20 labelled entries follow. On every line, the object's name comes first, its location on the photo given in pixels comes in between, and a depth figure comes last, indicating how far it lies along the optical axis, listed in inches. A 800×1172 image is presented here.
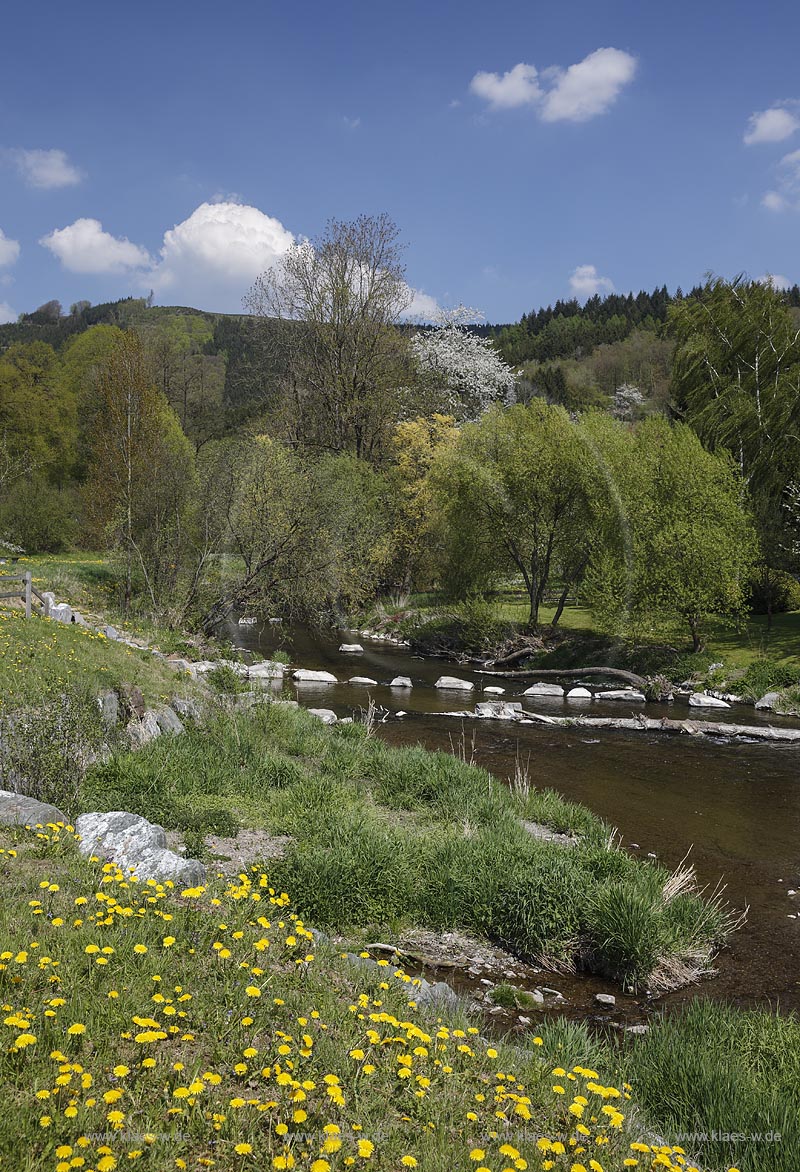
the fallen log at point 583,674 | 933.8
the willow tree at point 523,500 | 1107.3
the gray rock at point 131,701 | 441.4
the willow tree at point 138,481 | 971.9
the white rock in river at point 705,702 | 845.2
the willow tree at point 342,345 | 1417.3
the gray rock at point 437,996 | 206.8
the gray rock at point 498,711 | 757.3
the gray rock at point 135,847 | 245.9
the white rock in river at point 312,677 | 912.9
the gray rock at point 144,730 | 431.8
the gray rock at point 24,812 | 268.3
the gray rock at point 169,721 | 463.2
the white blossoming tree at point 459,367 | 1695.4
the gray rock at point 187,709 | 493.0
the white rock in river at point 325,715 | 657.0
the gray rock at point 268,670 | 883.4
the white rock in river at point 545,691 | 904.9
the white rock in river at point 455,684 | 920.3
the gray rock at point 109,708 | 408.2
